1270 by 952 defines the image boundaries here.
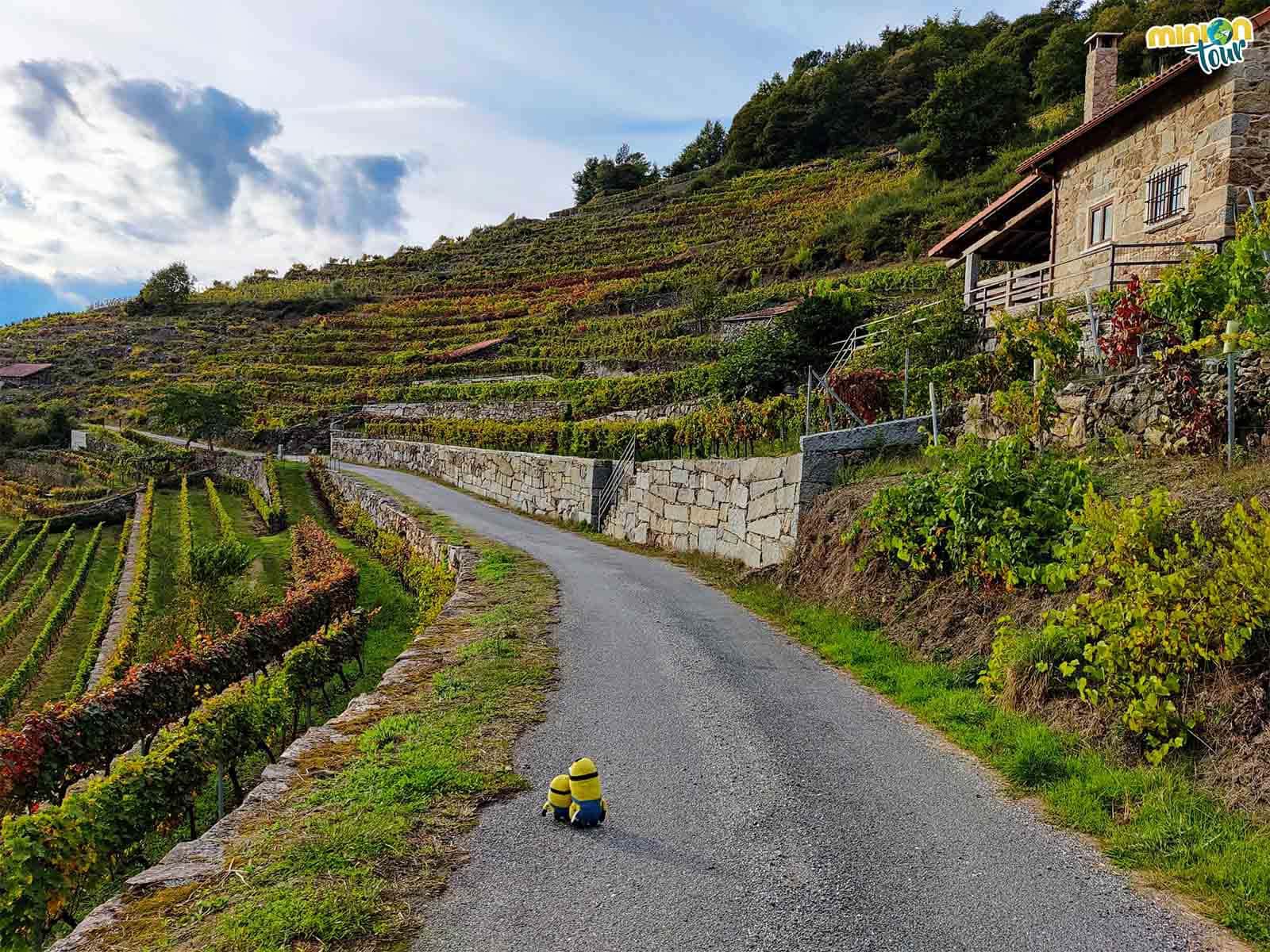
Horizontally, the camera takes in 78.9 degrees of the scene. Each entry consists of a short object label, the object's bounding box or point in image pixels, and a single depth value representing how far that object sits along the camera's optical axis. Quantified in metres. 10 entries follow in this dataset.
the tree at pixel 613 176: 97.62
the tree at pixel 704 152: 101.12
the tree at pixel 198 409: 37.59
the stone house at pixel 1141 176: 12.47
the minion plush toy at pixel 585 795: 4.04
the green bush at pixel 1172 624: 4.27
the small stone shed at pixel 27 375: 57.34
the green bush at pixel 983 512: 6.36
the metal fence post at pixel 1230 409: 6.06
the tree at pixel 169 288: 75.38
